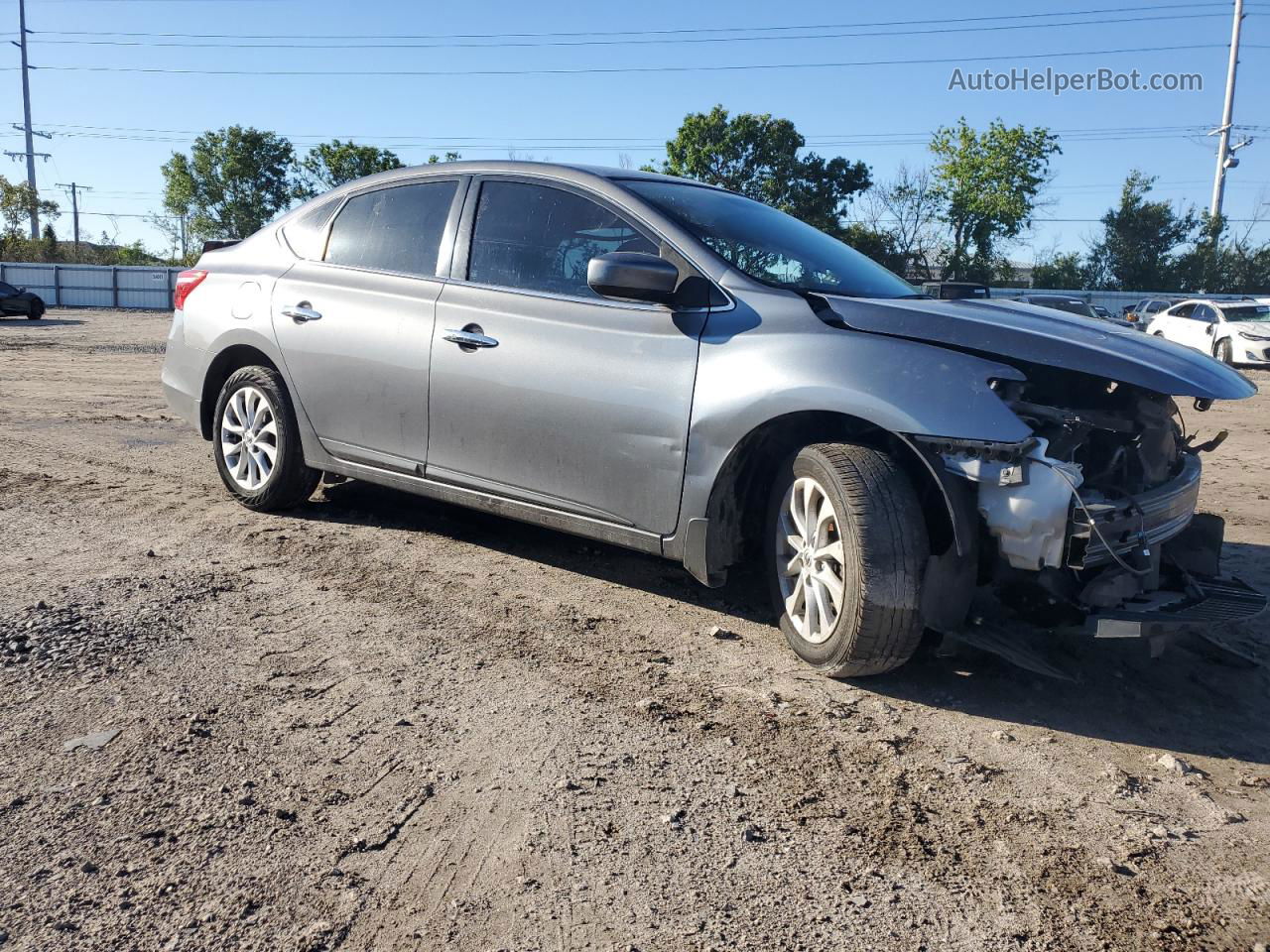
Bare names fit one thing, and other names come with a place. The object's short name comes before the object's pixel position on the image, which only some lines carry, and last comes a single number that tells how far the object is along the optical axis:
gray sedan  3.32
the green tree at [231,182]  55.28
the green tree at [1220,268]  46.12
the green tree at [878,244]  43.06
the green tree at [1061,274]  47.62
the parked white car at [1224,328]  20.80
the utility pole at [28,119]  52.66
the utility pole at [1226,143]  45.97
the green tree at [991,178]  41.00
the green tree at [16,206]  51.91
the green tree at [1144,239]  46.78
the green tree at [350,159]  54.00
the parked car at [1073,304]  16.41
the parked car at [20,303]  29.90
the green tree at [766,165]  45.28
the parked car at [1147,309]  27.72
